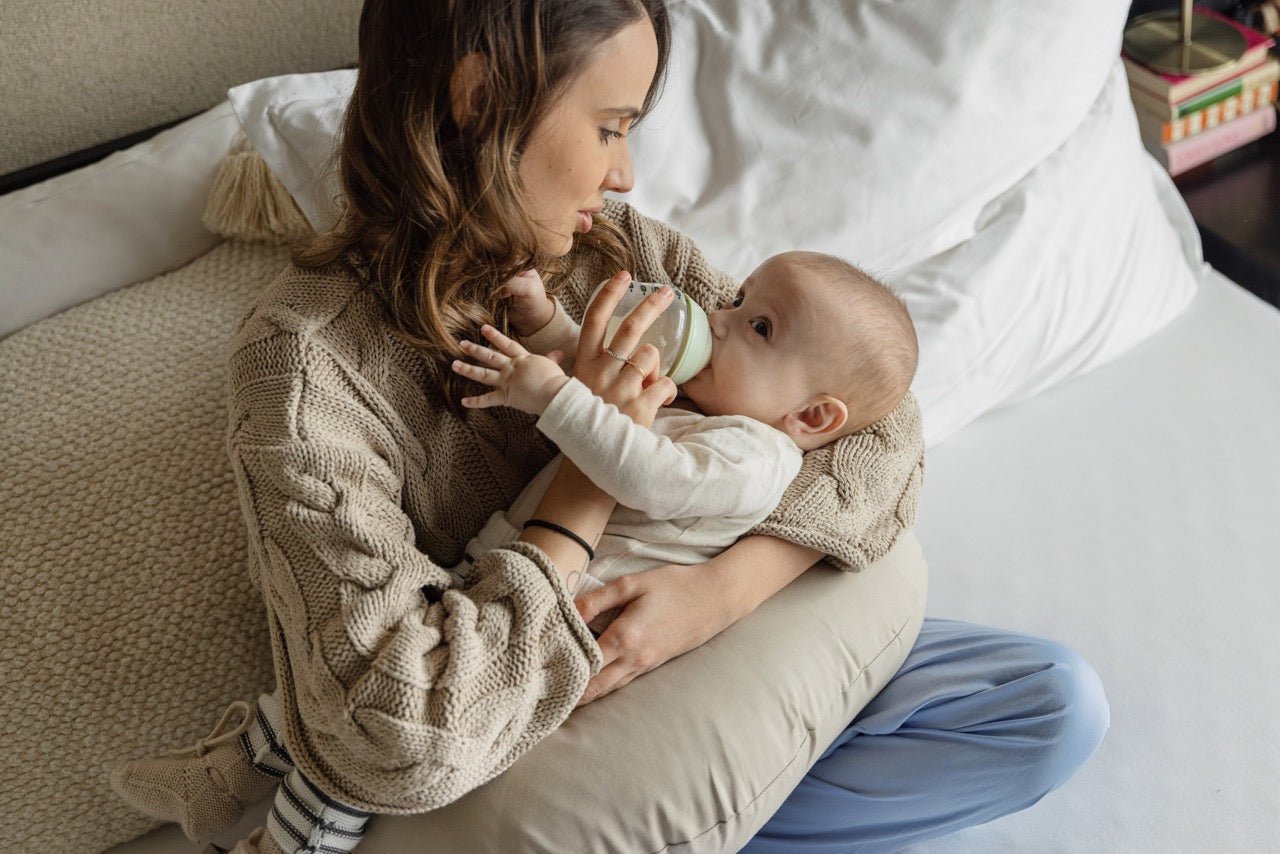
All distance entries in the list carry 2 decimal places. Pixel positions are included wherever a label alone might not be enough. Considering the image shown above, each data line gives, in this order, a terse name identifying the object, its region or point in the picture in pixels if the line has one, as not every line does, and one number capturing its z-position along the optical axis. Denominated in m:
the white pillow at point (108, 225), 1.38
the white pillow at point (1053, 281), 1.61
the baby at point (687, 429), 1.00
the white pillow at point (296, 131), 1.36
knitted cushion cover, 1.13
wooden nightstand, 1.99
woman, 0.93
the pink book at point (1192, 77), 2.10
